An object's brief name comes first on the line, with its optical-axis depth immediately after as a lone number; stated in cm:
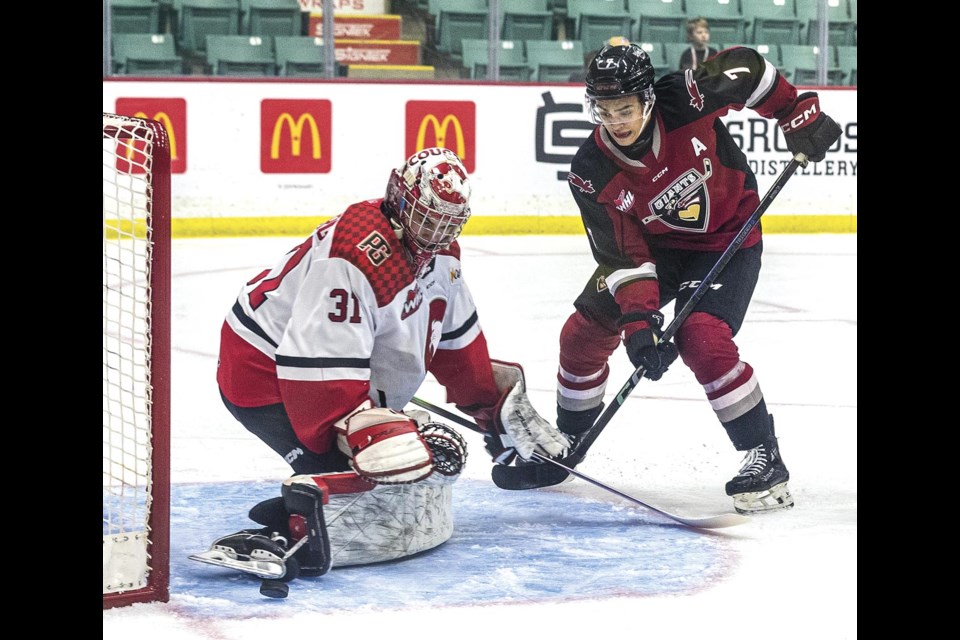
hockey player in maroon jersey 589
